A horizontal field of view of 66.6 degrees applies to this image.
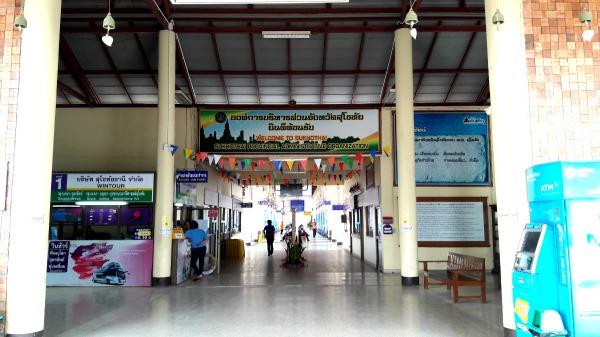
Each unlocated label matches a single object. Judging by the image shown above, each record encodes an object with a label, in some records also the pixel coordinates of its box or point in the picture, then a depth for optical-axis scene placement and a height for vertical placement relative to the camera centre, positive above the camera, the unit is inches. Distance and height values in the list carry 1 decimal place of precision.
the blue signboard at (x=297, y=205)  909.6 +21.3
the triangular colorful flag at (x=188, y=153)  422.3 +58.0
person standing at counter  398.9 -25.0
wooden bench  293.9 -40.8
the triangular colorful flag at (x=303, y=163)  459.1 +53.4
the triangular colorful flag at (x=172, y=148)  378.9 +56.0
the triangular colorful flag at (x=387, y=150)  453.1 +64.5
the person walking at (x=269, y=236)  660.1 -29.7
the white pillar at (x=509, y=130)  190.9 +36.1
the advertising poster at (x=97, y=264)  370.9 -38.7
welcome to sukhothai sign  446.3 +82.6
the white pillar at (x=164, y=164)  372.8 +43.1
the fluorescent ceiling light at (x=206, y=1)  193.0 +92.6
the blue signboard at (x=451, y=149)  463.2 +66.3
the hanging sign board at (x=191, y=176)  384.2 +33.5
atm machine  155.9 -17.0
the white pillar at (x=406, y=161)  377.1 +44.9
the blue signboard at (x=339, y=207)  826.8 +14.6
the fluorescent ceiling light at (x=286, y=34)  384.2 +152.6
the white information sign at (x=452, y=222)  457.7 -7.3
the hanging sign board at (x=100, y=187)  378.0 +24.1
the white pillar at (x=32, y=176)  199.5 +18.1
